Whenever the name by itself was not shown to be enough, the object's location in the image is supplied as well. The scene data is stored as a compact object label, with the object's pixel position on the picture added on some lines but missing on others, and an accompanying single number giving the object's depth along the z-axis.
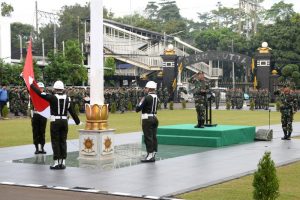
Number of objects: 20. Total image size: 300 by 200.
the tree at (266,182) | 7.04
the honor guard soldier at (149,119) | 13.03
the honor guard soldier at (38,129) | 14.25
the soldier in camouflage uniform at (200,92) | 17.39
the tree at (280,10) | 77.50
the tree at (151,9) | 115.99
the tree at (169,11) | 111.25
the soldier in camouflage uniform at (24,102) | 29.89
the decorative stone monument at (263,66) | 42.22
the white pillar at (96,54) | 12.61
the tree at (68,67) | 38.50
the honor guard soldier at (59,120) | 11.84
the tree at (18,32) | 77.99
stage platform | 16.12
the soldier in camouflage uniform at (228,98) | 39.44
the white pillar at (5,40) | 41.22
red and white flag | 12.82
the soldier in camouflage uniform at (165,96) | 39.78
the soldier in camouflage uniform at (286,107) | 17.84
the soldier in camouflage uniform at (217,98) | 40.46
